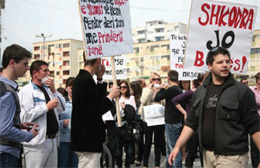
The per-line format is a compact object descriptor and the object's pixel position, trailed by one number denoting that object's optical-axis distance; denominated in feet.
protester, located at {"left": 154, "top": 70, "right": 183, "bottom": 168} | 23.26
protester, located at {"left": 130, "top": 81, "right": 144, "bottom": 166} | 29.12
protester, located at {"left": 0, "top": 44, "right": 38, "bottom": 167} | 10.81
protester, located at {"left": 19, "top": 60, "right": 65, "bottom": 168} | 15.48
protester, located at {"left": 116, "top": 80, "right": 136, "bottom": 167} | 25.17
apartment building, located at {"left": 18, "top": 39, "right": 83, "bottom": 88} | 378.32
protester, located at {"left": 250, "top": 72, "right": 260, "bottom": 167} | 23.83
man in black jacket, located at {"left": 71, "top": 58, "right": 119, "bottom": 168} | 14.03
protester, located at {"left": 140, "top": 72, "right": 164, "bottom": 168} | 25.72
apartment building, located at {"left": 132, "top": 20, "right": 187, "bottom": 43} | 419.00
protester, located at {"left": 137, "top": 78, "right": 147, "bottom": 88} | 32.36
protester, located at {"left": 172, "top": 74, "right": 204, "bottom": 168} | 22.54
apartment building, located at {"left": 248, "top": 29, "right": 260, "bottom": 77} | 249.57
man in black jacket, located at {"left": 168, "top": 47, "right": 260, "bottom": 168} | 12.28
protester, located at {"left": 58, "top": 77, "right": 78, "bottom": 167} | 19.72
